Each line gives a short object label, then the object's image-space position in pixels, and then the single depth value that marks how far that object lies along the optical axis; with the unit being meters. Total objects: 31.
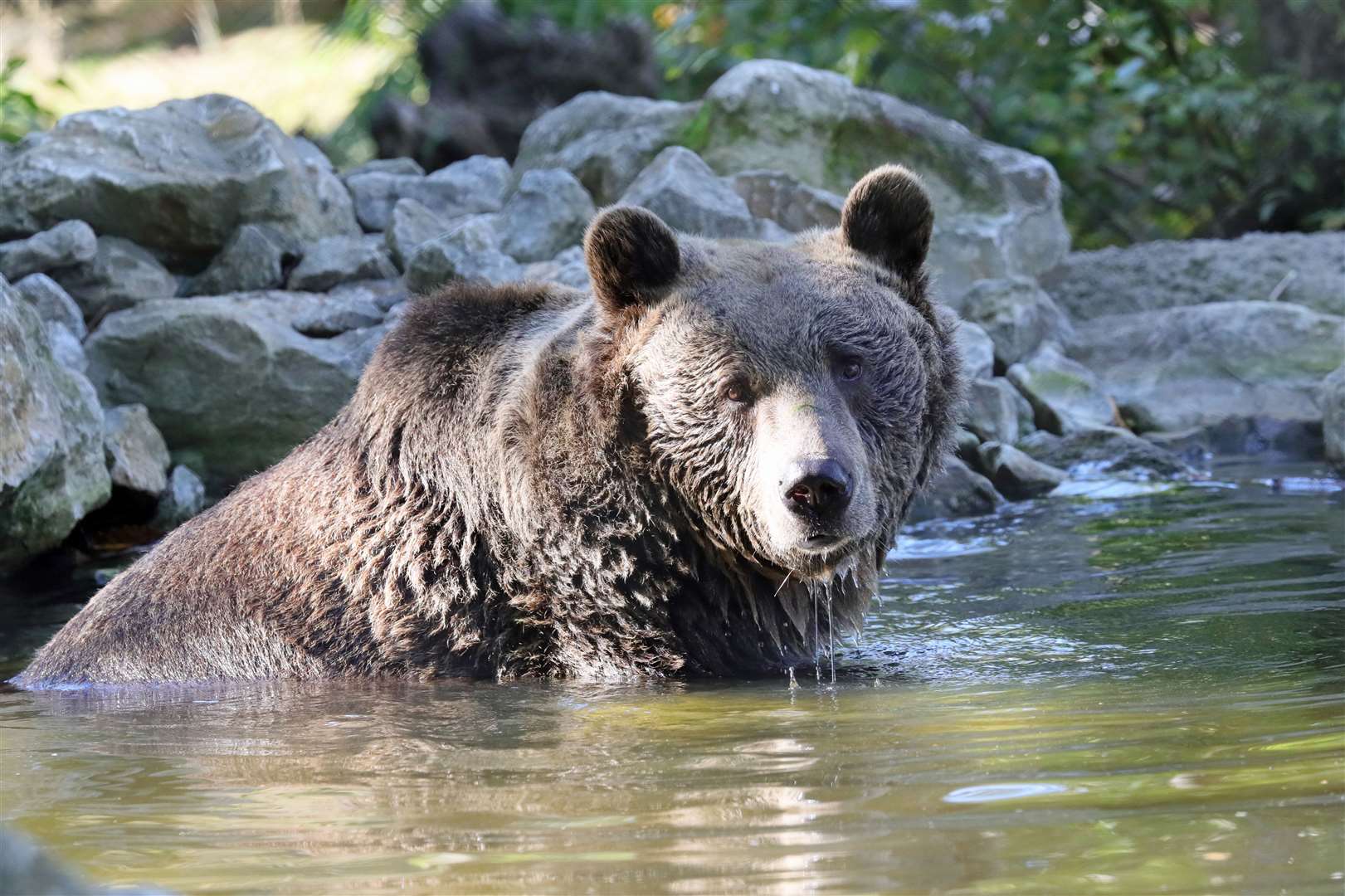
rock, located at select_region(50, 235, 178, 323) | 18.20
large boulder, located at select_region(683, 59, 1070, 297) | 22.83
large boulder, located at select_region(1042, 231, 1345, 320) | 23.11
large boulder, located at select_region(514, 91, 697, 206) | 22.50
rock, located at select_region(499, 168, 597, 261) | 19.84
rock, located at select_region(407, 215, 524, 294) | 17.91
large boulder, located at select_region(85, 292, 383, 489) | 17.25
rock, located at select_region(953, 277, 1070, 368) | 20.78
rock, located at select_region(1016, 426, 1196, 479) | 18.02
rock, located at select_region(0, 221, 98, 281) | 17.73
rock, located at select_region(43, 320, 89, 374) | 16.66
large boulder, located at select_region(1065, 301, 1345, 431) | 20.22
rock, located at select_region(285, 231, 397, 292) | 19.19
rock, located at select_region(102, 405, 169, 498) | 15.77
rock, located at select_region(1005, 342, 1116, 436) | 19.55
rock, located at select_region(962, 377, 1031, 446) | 18.47
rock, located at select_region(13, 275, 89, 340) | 17.17
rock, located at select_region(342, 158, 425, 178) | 24.32
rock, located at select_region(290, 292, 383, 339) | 18.19
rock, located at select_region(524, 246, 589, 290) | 18.00
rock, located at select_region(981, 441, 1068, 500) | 17.33
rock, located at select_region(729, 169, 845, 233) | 21.53
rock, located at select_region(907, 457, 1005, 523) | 16.78
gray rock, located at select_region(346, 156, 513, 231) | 22.20
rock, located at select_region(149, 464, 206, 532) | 16.45
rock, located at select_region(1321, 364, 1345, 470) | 16.23
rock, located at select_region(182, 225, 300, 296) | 19.20
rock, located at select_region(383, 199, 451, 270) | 19.81
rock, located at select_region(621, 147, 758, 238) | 18.97
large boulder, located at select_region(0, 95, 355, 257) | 18.81
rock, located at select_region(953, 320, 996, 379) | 19.03
